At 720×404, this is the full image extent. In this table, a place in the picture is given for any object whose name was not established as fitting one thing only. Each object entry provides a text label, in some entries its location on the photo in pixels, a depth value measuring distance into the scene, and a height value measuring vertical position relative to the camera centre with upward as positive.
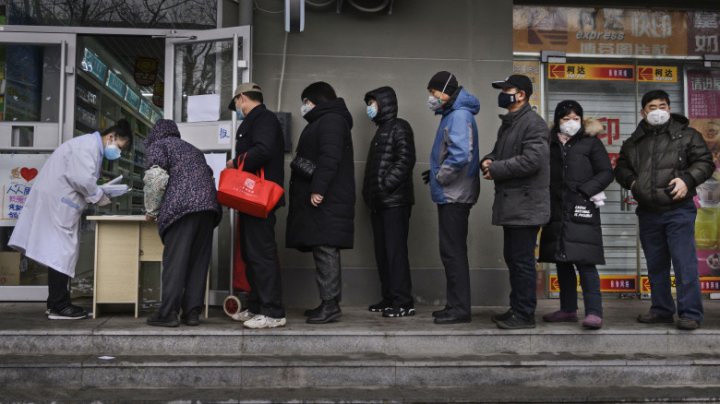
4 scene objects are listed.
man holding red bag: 5.29 +0.12
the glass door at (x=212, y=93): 6.39 +1.31
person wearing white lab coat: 5.50 +0.16
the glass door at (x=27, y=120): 6.56 +1.06
